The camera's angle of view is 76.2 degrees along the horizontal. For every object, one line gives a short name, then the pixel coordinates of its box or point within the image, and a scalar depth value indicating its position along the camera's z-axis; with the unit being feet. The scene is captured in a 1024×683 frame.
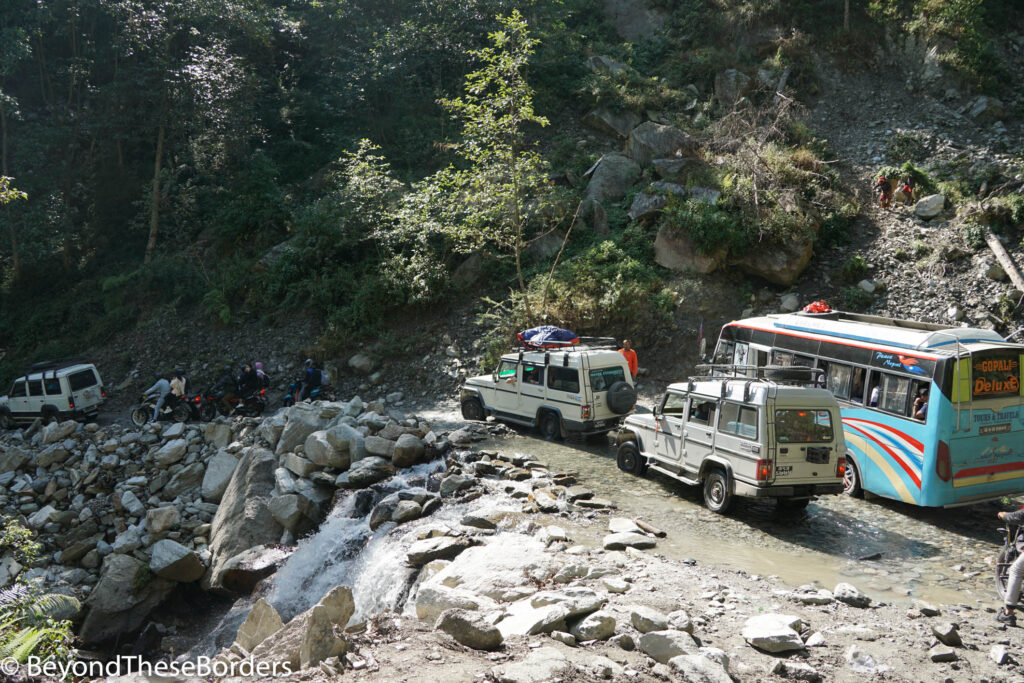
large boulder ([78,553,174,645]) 39.04
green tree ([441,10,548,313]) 59.77
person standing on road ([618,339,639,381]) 49.55
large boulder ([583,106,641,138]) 85.97
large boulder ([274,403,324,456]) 47.96
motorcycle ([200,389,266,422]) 62.03
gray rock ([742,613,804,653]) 19.77
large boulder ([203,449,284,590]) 40.88
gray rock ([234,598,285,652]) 25.17
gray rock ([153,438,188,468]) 53.48
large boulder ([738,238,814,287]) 60.85
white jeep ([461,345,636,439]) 44.52
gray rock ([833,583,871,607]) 23.48
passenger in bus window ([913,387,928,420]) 32.42
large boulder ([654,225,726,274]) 63.05
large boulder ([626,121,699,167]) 74.18
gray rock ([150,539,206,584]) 40.34
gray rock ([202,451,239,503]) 49.55
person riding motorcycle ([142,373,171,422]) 61.93
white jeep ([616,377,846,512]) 30.71
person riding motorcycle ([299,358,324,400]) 62.80
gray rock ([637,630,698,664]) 18.75
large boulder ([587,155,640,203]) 74.90
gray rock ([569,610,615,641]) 20.21
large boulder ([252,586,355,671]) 20.06
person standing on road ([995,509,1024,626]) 22.57
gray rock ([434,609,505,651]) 20.08
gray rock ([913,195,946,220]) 62.03
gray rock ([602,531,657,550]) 29.45
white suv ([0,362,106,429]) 65.67
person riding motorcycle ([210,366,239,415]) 62.59
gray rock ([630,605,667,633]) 20.29
